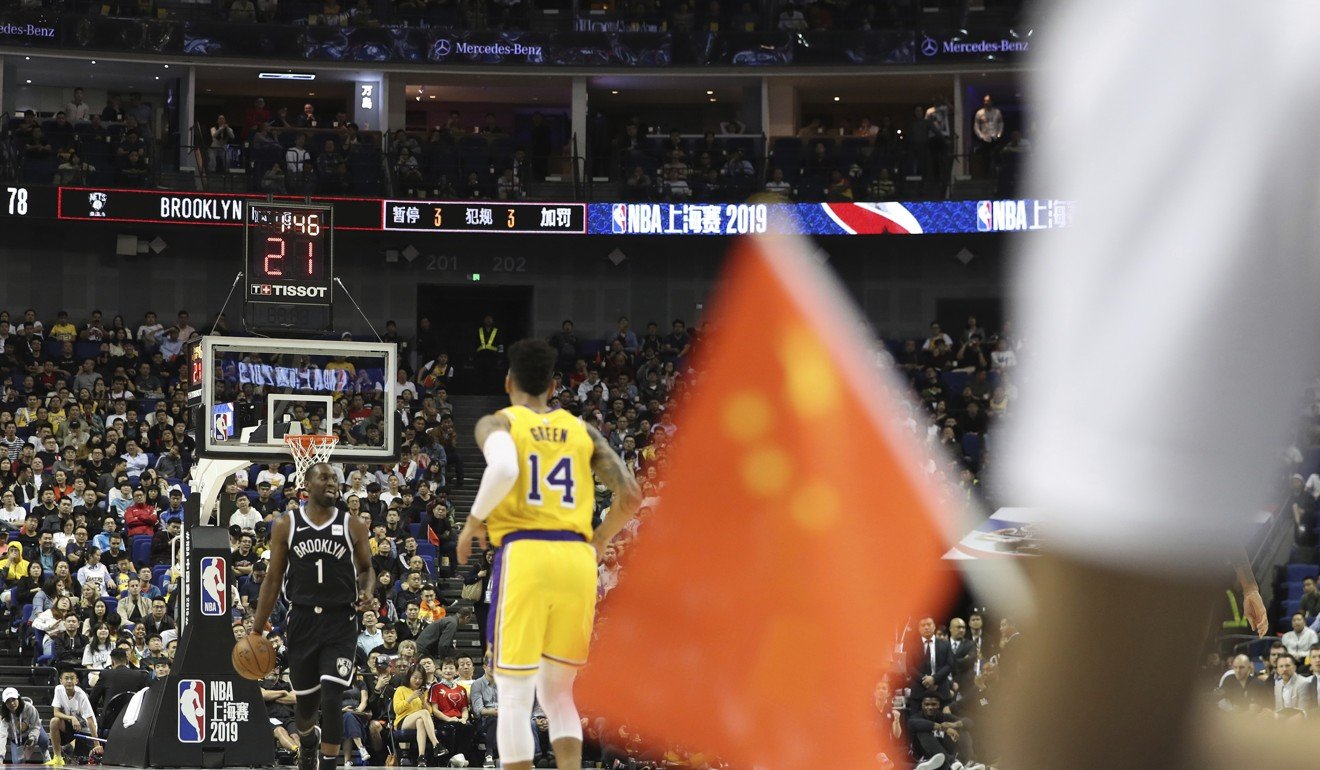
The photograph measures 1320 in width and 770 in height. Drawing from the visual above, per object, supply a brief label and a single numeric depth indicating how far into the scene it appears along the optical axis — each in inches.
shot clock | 900.0
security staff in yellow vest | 1402.6
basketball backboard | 759.1
